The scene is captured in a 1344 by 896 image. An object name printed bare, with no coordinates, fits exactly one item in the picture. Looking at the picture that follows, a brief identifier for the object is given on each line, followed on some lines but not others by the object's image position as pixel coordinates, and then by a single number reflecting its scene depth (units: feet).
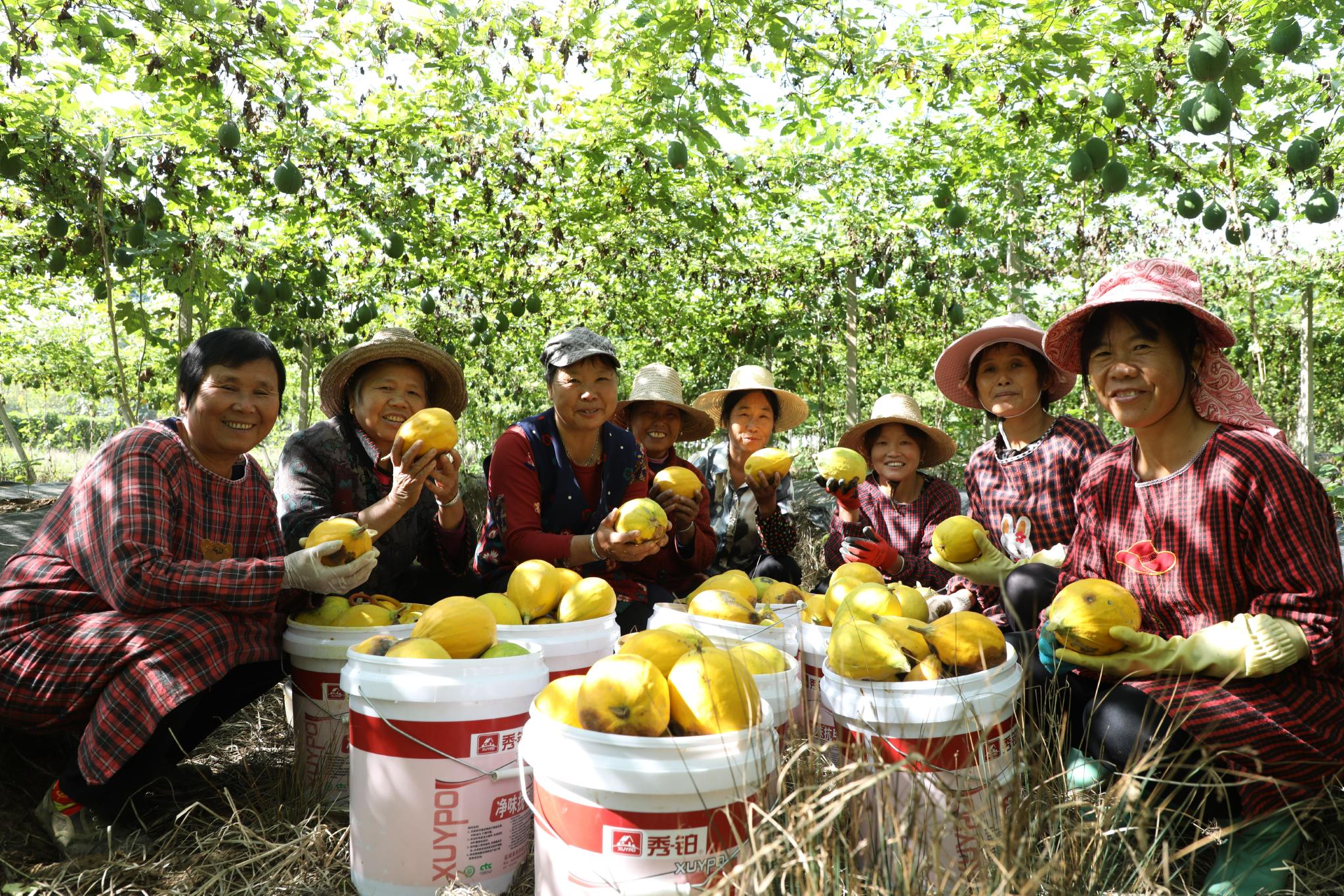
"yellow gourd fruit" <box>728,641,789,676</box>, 6.39
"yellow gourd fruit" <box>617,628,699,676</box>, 5.98
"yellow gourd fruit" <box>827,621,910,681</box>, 6.14
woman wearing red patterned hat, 6.44
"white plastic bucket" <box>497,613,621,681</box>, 7.58
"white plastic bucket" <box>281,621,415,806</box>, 7.72
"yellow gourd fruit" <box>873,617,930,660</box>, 6.47
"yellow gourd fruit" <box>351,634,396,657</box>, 6.61
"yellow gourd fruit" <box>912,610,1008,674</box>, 6.42
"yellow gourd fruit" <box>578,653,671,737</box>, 5.16
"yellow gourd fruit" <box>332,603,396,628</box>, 8.00
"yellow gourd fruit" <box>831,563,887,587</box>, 9.04
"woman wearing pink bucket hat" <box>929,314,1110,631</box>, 10.19
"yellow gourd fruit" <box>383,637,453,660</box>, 6.20
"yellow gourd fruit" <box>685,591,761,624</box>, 8.00
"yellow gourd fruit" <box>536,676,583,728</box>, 5.49
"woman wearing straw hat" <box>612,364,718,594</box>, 12.09
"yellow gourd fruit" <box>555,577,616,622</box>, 7.90
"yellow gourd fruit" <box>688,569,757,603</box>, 8.88
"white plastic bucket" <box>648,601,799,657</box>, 7.82
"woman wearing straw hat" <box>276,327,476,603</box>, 9.90
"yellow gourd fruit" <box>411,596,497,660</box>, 6.52
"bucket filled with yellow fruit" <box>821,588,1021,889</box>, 5.68
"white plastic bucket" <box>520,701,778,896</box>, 4.96
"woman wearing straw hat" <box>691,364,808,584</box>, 13.84
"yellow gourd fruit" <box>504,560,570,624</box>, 8.00
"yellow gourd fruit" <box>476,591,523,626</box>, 7.67
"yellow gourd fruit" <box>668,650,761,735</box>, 5.33
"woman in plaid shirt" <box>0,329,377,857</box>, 7.06
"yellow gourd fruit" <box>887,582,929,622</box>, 7.62
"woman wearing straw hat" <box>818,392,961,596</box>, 12.41
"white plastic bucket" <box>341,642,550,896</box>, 6.06
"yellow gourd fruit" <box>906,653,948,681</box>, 6.30
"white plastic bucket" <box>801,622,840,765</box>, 7.20
